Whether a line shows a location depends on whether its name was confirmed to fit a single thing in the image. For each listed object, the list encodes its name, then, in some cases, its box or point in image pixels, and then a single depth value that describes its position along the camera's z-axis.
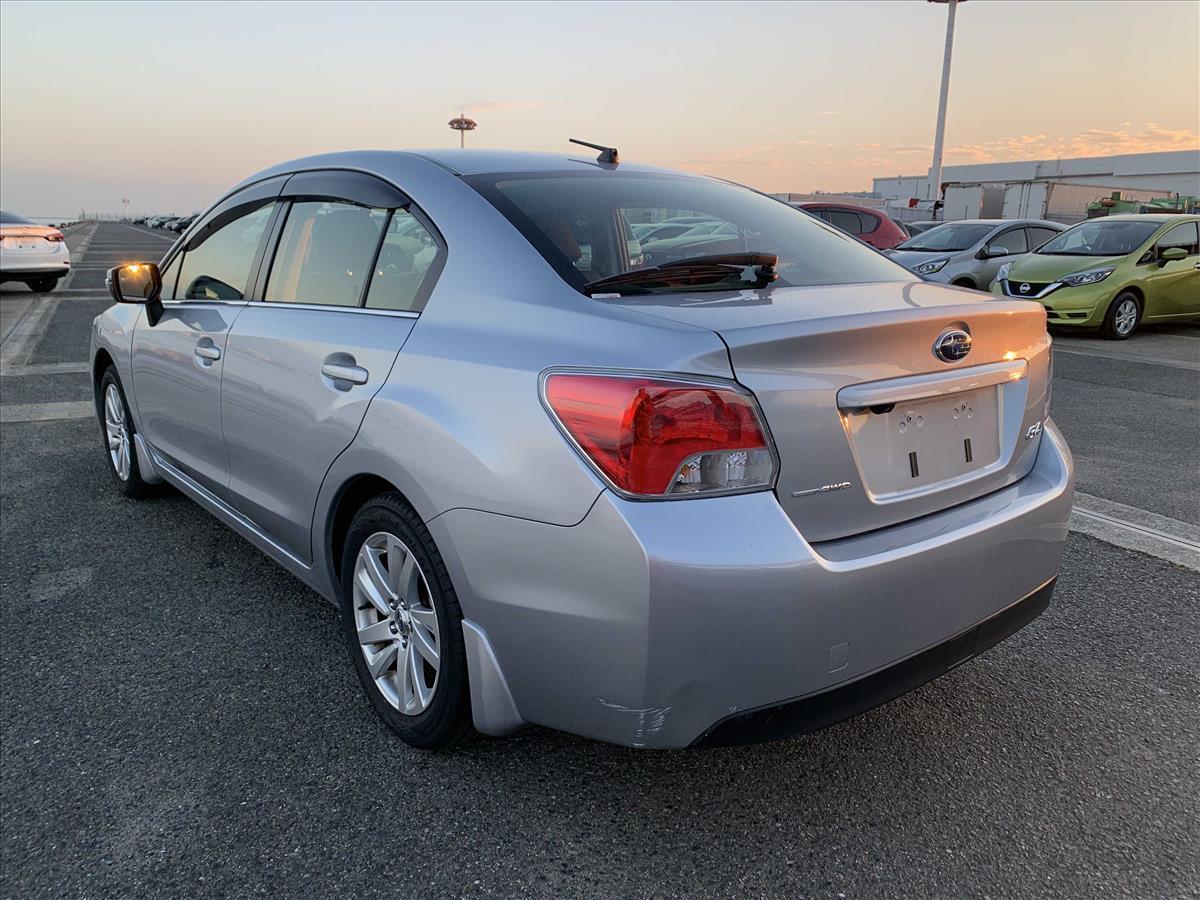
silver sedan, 1.86
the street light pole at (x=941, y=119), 38.72
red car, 14.85
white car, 15.77
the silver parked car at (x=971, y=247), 13.28
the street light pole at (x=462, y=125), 55.25
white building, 65.38
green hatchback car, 11.30
